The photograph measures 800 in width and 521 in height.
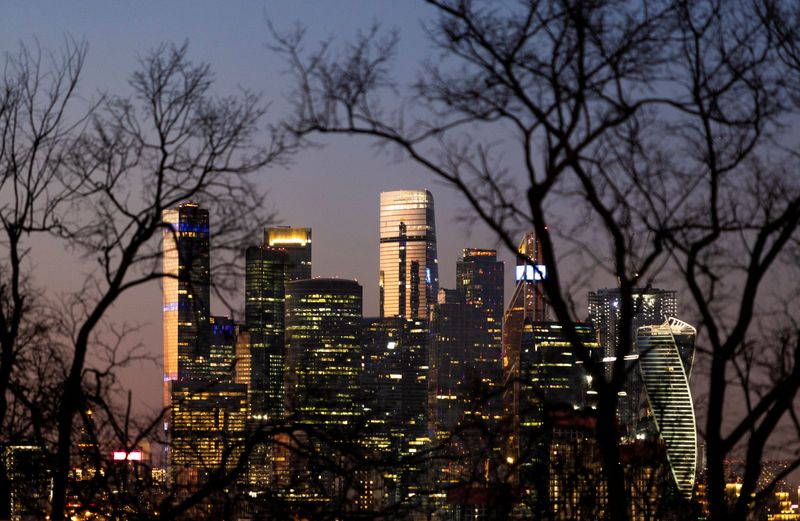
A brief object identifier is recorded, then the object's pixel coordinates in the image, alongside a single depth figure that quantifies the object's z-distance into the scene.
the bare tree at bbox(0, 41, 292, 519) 10.54
